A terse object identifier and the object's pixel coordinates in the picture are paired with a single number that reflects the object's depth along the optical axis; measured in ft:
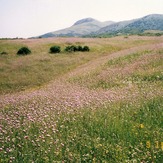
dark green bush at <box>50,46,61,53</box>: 142.41
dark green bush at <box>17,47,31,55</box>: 142.20
